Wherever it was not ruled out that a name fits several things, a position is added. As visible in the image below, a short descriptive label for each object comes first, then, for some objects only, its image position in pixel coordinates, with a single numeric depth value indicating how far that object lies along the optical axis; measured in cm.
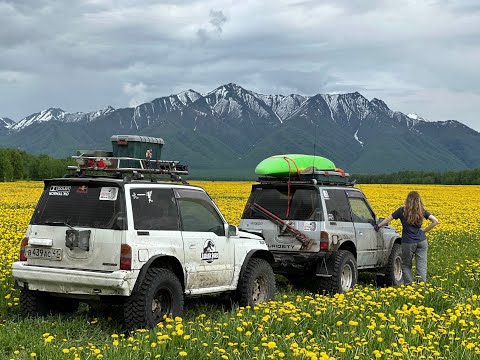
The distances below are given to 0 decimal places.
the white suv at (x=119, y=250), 794
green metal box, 920
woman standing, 1176
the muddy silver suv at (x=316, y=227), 1152
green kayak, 1222
